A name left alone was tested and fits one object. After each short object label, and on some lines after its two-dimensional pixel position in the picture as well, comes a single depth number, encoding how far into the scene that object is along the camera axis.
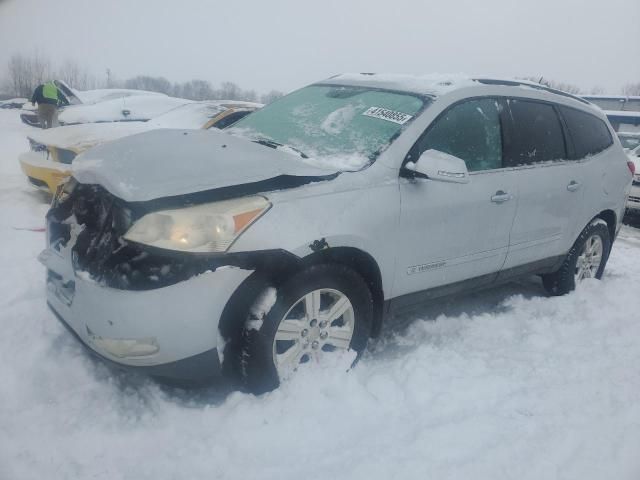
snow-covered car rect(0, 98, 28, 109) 30.62
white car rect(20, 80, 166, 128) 6.71
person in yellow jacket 9.20
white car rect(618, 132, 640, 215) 8.13
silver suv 2.05
